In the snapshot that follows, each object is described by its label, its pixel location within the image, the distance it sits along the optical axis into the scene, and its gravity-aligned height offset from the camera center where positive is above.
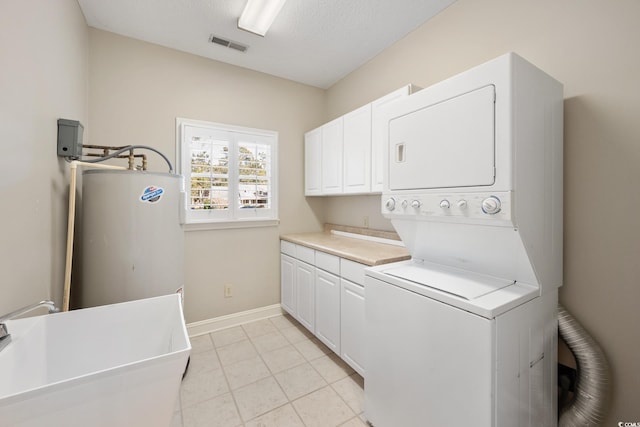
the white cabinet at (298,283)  2.48 -0.70
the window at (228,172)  2.58 +0.43
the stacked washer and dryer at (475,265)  1.07 -0.25
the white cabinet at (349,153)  2.17 +0.59
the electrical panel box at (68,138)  1.57 +0.45
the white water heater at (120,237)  1.66 -0.15
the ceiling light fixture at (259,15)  1.89 +1.50
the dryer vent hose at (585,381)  1.21 -0.77
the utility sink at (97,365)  0.64 -0.49
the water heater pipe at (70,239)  1.54 -0.15
